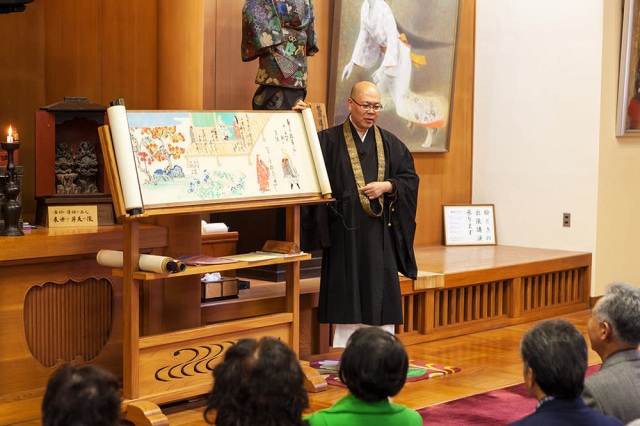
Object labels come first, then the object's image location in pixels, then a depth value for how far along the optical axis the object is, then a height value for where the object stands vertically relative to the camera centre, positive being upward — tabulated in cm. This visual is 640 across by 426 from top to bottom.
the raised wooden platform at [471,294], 526 -80
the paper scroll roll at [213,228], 523 -36
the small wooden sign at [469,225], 767 -46
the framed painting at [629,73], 700 +70
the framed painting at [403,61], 670 +76
